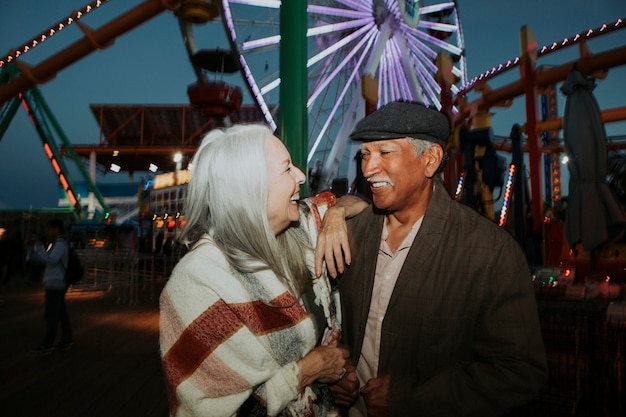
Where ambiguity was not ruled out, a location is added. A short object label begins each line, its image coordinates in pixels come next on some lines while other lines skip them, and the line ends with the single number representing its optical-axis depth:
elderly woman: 1.18
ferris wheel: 11.49
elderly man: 1.24
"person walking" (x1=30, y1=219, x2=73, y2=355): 5.04
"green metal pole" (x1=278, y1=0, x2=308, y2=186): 3.45
